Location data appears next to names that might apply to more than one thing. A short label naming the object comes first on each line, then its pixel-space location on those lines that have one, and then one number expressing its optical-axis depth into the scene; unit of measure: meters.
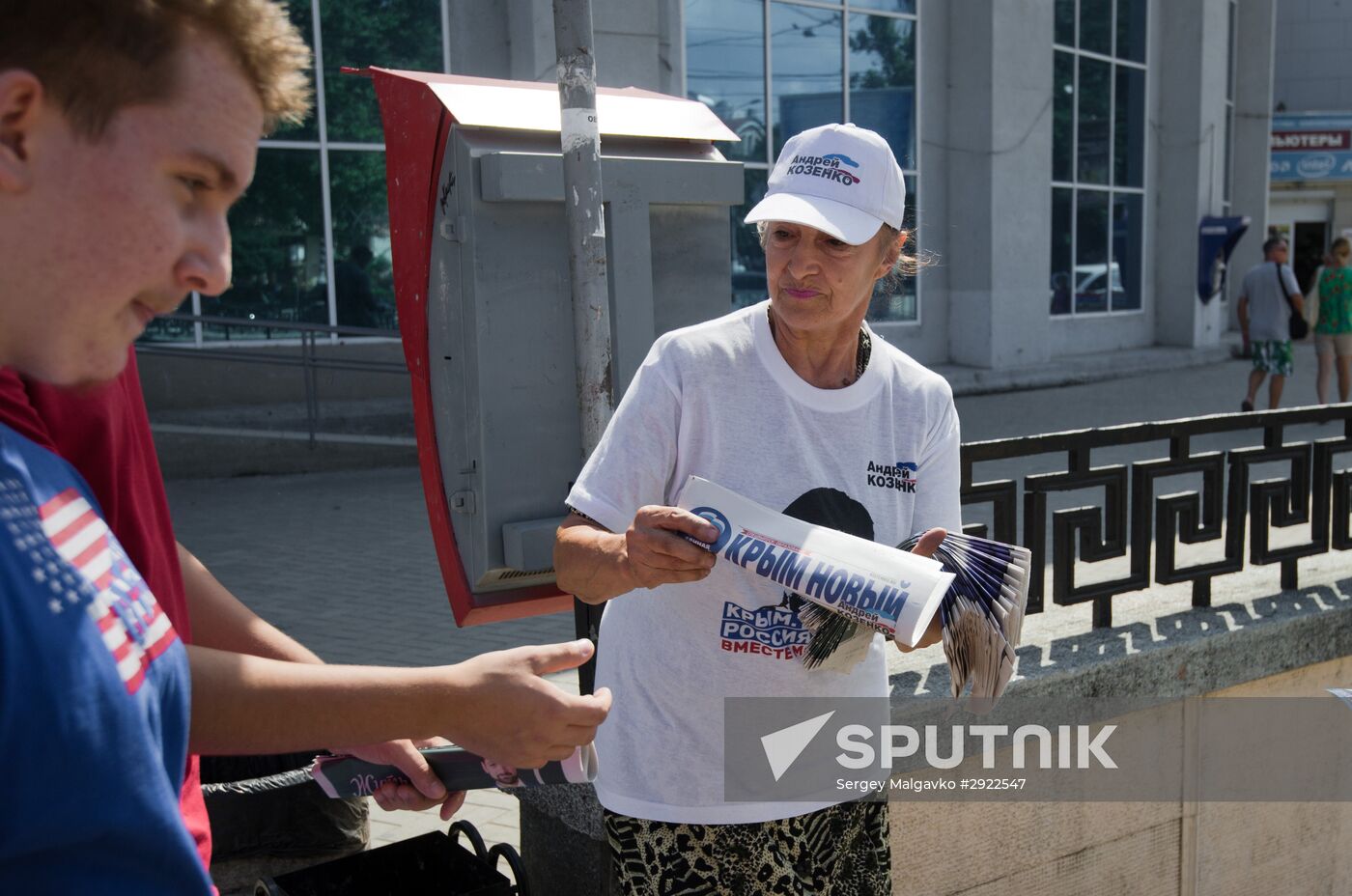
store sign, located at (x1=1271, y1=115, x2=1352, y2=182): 27.72
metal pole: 3.33
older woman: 2.17
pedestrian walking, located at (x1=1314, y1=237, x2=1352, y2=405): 12.56
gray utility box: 3.69
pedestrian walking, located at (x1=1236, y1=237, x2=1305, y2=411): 12.19
